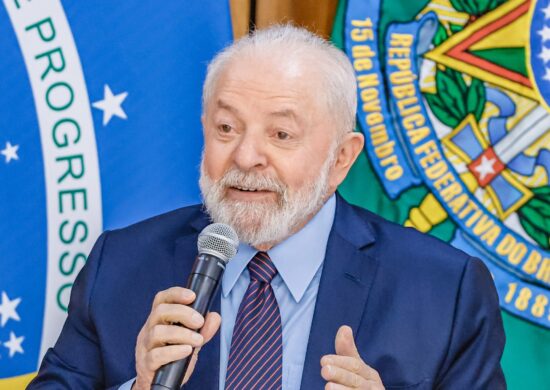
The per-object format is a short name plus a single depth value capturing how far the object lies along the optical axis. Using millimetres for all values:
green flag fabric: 4625
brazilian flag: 4746
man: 3859
